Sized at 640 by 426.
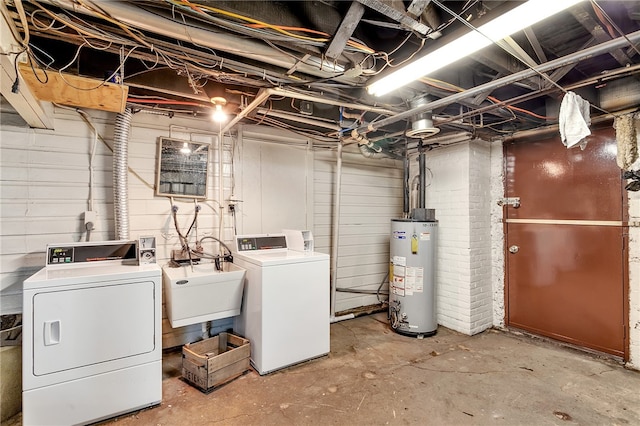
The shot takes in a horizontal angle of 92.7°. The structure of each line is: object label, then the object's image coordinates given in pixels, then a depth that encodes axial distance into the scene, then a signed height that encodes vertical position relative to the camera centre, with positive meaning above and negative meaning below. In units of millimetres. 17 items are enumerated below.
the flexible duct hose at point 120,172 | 2668 +389
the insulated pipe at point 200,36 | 1509 +1019
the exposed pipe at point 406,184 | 3945 +412
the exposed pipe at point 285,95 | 2332 +948
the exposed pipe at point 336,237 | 3879 -272
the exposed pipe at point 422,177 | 3660 +467
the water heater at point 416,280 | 3441 -727
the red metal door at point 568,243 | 2904 -286
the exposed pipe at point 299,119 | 2918 +1007
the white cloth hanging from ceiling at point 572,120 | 2068 +659
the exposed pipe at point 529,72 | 1632 +910
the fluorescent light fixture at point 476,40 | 1388 +945
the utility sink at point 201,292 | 2443 -642
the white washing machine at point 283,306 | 2609 -811
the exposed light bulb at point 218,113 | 2613 +908
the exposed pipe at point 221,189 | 3254 +291
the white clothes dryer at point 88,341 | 1865 -818
